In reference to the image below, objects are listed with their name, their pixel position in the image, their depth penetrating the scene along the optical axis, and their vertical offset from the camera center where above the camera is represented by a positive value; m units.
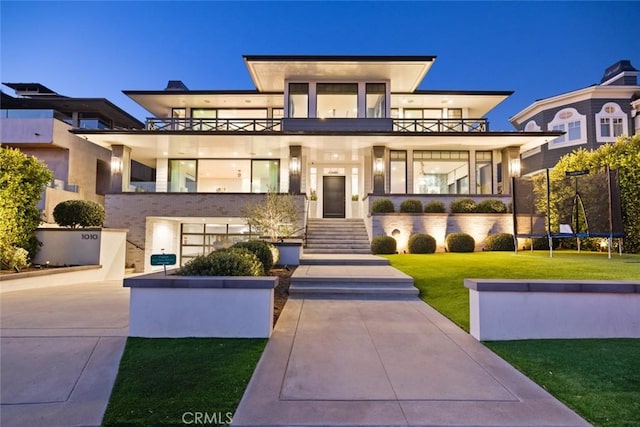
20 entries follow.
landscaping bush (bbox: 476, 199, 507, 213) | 14.47 +0.91
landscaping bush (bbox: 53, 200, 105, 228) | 11.19 +0.36
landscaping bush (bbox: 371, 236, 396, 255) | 12.96 -0.80
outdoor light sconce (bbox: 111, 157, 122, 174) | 15.95 +2.96
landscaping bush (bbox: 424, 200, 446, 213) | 14.52 +0.84
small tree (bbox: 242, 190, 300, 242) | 12.02 +0.28
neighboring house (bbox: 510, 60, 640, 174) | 21.75 +7.95
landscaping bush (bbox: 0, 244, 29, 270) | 8.73 -0.93
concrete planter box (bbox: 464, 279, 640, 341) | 4.39 -1.12
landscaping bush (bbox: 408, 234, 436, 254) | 13.08 -0.72
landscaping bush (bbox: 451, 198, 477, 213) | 14.48 +0.94
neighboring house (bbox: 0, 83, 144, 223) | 18.72 +5.08
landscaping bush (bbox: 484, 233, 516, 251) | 13.24 -0.66
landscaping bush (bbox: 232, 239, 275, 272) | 8.12 -0.65
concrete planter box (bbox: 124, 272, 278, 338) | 4.41 -1.12
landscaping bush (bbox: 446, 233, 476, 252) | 13.22 -0.67
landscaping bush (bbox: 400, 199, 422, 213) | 14.46 +0.92
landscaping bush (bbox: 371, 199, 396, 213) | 14.44 +0.90
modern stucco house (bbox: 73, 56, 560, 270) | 15.35 +4.09
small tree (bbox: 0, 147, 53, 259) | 9.02 +0.83
